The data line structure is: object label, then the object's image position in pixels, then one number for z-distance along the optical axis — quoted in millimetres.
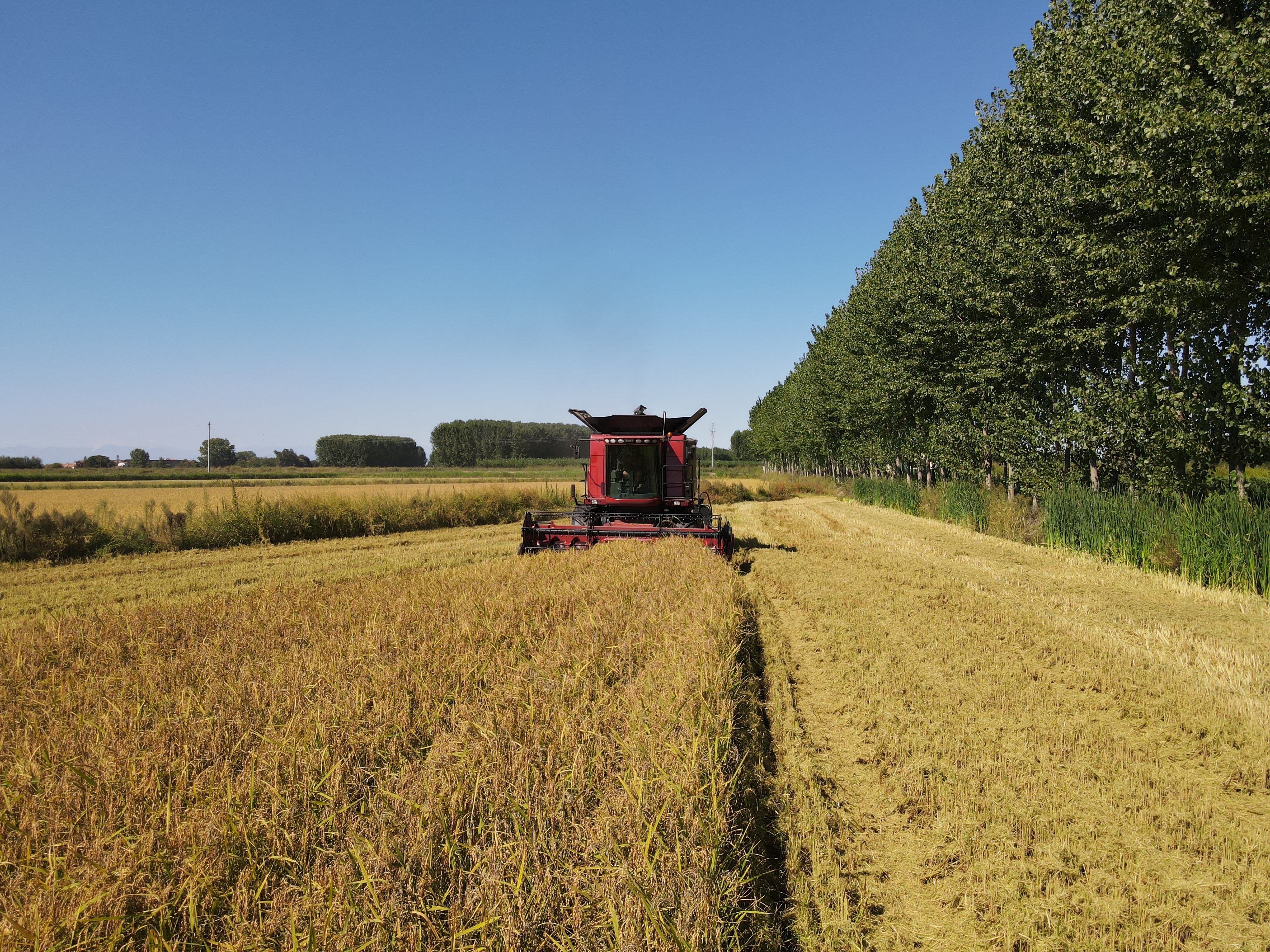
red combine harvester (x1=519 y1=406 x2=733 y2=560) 13734
